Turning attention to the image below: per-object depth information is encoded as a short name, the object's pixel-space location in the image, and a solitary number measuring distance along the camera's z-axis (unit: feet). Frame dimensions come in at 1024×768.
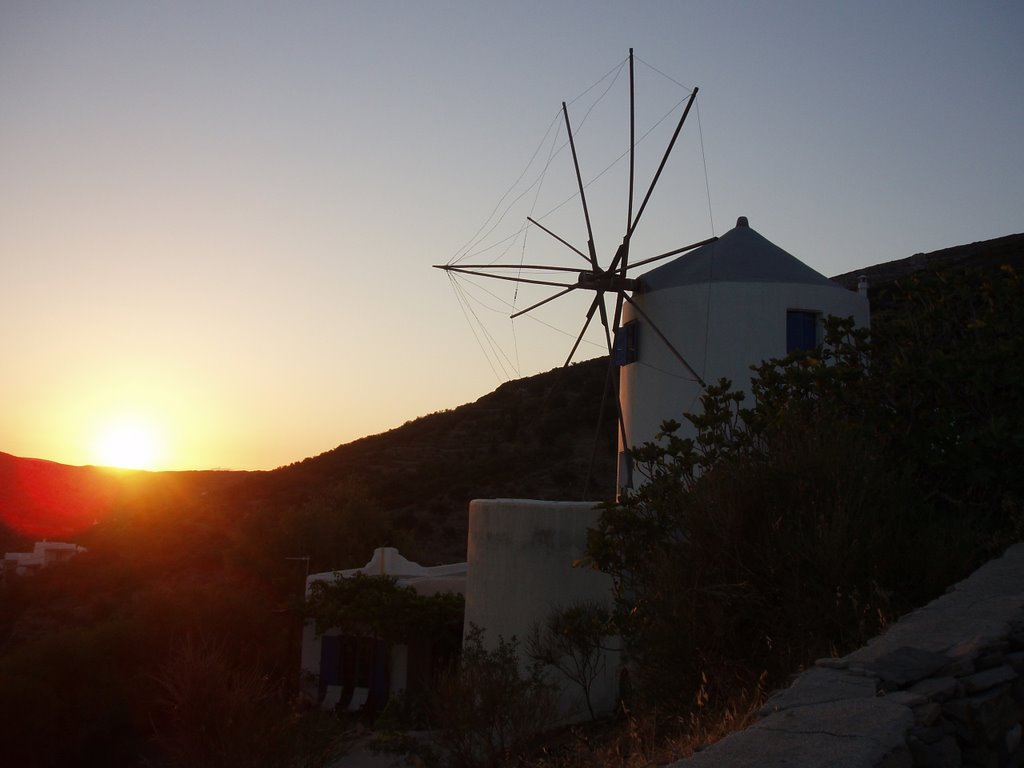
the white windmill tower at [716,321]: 49.01
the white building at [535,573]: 41.70
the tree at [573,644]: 38.34
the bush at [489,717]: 30.91
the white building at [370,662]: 57.67
